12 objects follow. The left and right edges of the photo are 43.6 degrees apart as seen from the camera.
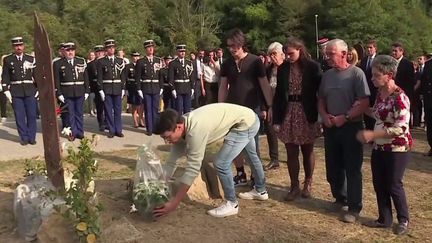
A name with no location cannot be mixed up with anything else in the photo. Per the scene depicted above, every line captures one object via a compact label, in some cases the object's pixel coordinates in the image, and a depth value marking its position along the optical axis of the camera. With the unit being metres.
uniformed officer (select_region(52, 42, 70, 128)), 10.05
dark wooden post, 4.98
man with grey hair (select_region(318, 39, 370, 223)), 4.93
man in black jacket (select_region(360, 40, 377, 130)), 8.62
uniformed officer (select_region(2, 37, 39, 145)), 9.67
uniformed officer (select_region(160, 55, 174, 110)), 11.68
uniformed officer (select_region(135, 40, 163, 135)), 10.95
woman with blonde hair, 5.24
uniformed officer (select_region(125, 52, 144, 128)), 12.09
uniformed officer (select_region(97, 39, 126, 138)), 10.59
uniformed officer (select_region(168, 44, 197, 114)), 11.70
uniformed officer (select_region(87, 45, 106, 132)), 11.21
